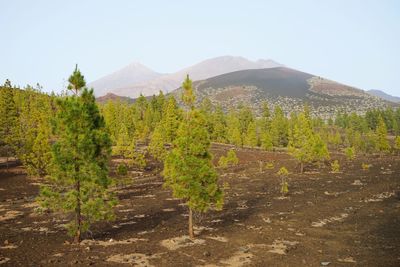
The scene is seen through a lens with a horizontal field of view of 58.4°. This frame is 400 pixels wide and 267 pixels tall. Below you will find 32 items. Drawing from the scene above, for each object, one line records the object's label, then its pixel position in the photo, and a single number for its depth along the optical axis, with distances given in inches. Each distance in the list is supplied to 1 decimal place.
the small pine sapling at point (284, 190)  1771.3
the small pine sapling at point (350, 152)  3284.9
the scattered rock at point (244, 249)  891.4
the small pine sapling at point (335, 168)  2678.2
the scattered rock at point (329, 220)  1190.3
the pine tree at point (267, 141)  3909.9
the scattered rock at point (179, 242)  938.1
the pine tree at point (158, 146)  2576.3
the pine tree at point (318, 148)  2600.1
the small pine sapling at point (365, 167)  2841.8
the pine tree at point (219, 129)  4783.2
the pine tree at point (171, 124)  2913.4
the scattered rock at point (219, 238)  997.2
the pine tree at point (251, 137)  4218.0
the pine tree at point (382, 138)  3937.0
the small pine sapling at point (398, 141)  3878.0
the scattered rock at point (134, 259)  800.8
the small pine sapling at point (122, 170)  2157.2
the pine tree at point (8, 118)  2662.4
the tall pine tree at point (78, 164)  899.4
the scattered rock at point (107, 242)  953.5
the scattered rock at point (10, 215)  1309.1
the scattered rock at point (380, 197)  1627.2
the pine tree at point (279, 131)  4958.2
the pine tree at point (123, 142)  2920.5
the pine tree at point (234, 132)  4205.2
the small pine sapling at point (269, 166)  2967.5
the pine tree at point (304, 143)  2559.1
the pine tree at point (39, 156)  2153.1
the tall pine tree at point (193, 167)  975.6
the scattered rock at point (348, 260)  813.9
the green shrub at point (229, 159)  2664.1
